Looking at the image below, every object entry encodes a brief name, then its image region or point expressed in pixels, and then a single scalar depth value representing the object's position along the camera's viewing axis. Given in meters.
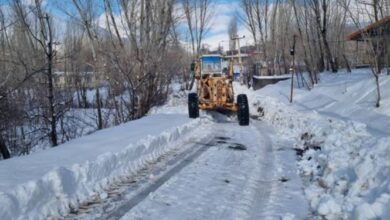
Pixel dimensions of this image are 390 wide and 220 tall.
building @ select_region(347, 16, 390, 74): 16.58
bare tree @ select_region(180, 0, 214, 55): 50.91
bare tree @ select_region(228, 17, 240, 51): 82.39
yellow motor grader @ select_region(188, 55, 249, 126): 17.97
